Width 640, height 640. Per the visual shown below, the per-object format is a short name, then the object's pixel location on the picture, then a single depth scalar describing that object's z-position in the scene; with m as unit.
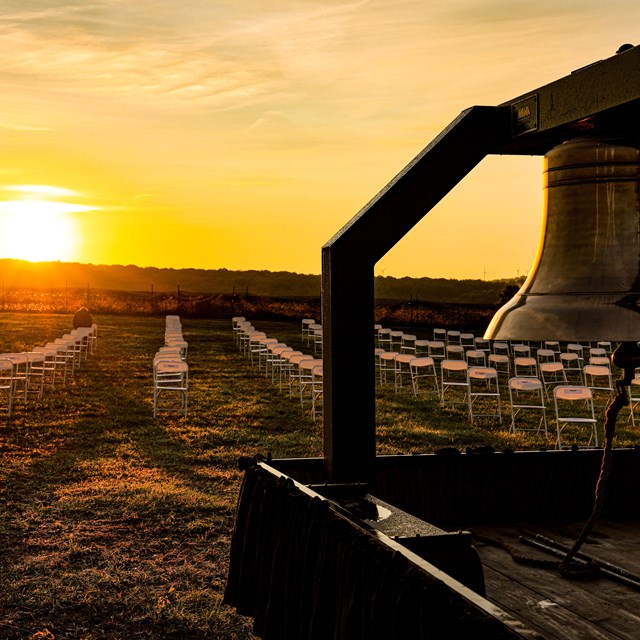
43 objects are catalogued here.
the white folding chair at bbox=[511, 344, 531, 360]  19.61
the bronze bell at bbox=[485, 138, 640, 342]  2.86
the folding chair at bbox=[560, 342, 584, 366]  20.70
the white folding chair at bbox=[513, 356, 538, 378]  21.98
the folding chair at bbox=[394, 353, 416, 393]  16.68
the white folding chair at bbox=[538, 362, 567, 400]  14.16
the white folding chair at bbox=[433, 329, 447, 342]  30.38
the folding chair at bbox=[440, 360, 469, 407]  14.12
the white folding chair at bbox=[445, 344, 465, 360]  26.30
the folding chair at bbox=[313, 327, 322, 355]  26.13
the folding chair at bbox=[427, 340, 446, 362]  20.28
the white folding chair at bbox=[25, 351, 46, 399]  14.73
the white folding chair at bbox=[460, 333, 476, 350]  29.86
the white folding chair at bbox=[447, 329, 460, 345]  25.74
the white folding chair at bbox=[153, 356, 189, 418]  13.06
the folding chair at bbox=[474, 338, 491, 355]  27.04
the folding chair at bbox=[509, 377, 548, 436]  12.17
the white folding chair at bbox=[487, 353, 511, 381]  16.59
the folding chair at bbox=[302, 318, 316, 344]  32.11
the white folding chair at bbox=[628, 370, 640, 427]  13.97
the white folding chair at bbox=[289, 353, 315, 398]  15.49
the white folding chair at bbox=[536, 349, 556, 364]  18.55
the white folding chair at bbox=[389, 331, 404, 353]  28.95
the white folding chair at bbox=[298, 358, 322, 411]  14.33
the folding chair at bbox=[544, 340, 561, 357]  25.45
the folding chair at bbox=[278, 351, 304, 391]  16.69
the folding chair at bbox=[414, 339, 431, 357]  21.81
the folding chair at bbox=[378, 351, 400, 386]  17.70
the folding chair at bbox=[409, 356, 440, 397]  16.09
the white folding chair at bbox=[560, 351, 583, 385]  20.62
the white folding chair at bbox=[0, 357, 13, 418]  12.66
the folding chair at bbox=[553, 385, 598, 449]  10.97
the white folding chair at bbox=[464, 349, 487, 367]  17.97
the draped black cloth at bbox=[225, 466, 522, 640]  2.34
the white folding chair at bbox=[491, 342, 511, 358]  22.99
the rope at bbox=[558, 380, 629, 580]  3.01
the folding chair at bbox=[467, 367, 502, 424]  13.87
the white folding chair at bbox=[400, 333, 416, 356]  22.64
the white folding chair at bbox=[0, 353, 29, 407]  13.63
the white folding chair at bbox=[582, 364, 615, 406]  13.68
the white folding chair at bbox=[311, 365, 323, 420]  13.90
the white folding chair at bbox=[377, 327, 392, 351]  26.12
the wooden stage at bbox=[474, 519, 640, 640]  3.42
